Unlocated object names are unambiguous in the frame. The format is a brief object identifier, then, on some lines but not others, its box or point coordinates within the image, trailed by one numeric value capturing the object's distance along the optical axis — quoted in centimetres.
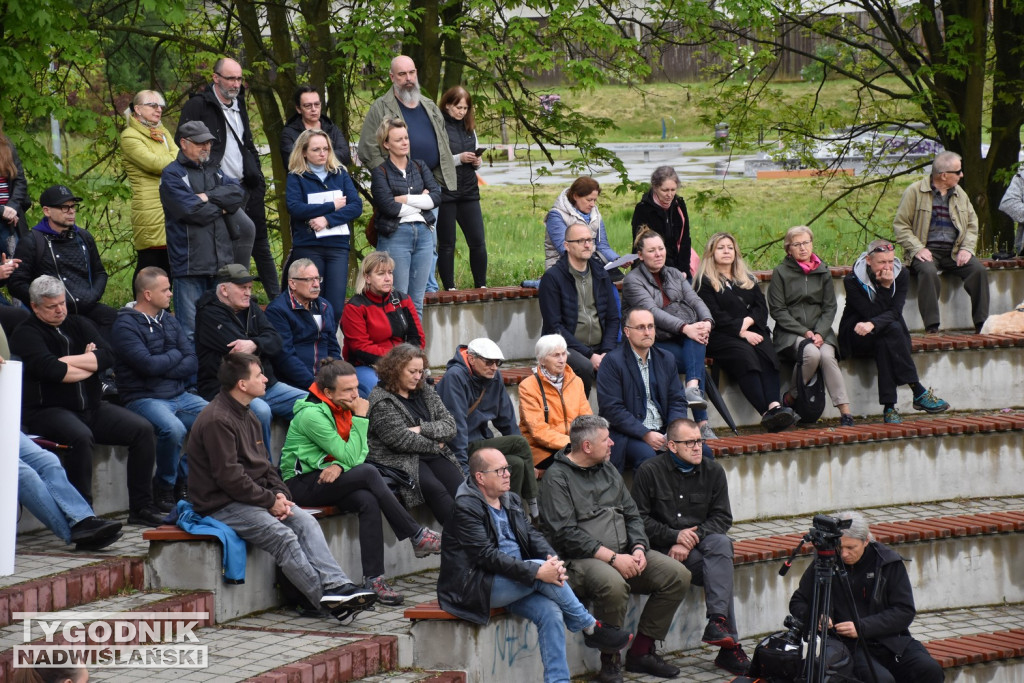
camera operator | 1566
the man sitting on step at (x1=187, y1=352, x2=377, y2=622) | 1525
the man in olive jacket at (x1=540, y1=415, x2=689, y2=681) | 1600
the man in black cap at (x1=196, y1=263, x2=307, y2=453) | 1784
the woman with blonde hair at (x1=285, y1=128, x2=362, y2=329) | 2012
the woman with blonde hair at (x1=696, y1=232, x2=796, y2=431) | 2169
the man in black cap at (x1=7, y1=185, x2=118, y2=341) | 1819
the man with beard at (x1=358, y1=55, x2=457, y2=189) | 2162
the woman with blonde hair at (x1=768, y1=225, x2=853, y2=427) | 2227
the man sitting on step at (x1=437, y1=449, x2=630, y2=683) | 1477
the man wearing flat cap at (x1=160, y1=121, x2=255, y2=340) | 1877
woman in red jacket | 1903
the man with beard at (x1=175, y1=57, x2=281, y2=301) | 2066
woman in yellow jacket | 1970
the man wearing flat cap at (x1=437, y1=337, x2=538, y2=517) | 1756
